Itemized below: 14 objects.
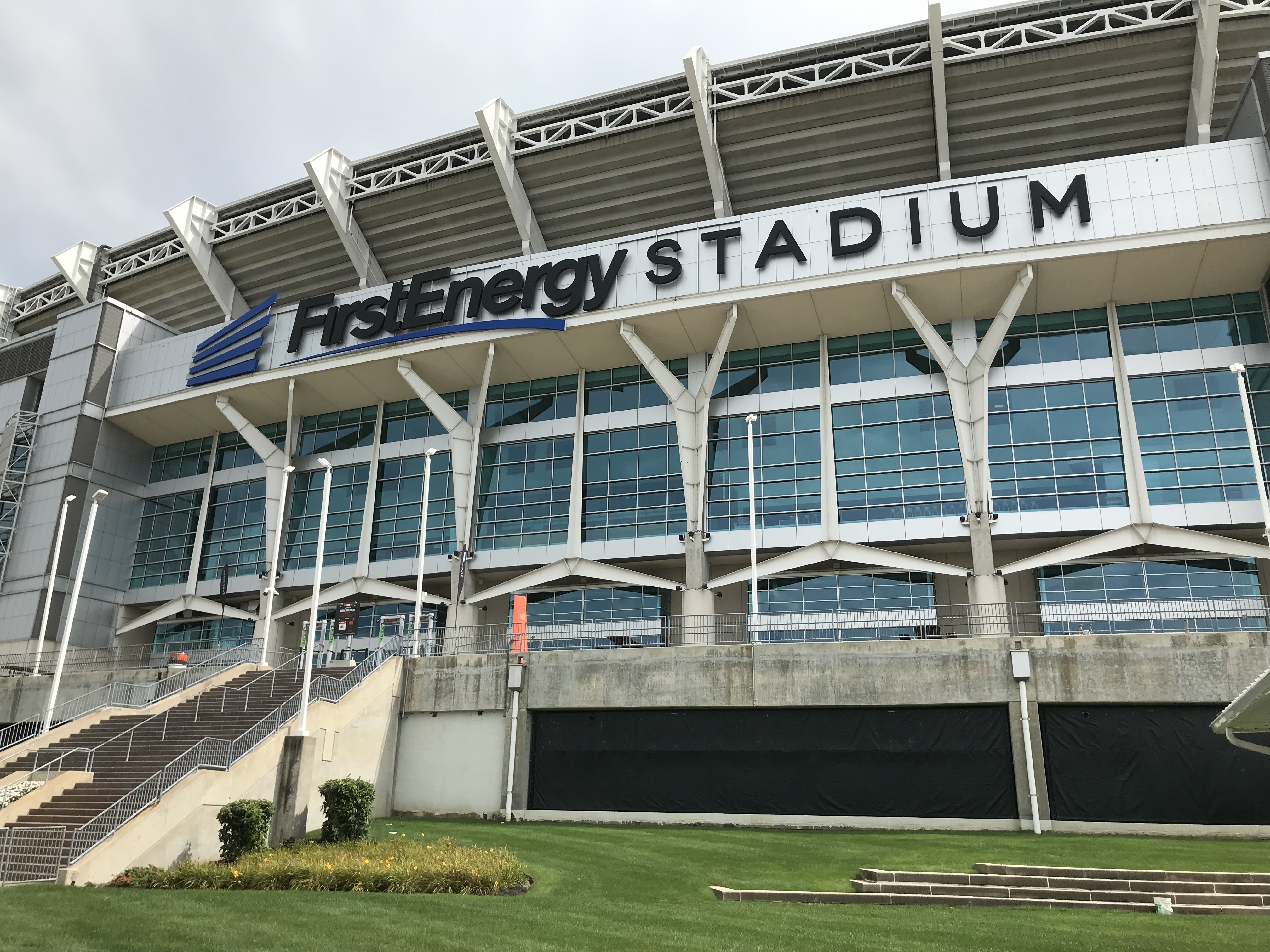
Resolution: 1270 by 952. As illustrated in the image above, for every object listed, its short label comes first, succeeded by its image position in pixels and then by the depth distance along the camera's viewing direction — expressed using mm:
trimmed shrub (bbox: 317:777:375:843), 19641
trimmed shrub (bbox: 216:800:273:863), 18047
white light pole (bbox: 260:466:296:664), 39875
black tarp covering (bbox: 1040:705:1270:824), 23312
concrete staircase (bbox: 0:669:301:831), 21594
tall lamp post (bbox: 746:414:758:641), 29312
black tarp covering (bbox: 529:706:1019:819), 25031
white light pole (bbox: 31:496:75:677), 38344
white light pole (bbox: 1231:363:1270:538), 26812
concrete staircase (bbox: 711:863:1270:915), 14789
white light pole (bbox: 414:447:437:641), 31672
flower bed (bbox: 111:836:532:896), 15398
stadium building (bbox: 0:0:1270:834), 26094
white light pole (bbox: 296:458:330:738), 21766
